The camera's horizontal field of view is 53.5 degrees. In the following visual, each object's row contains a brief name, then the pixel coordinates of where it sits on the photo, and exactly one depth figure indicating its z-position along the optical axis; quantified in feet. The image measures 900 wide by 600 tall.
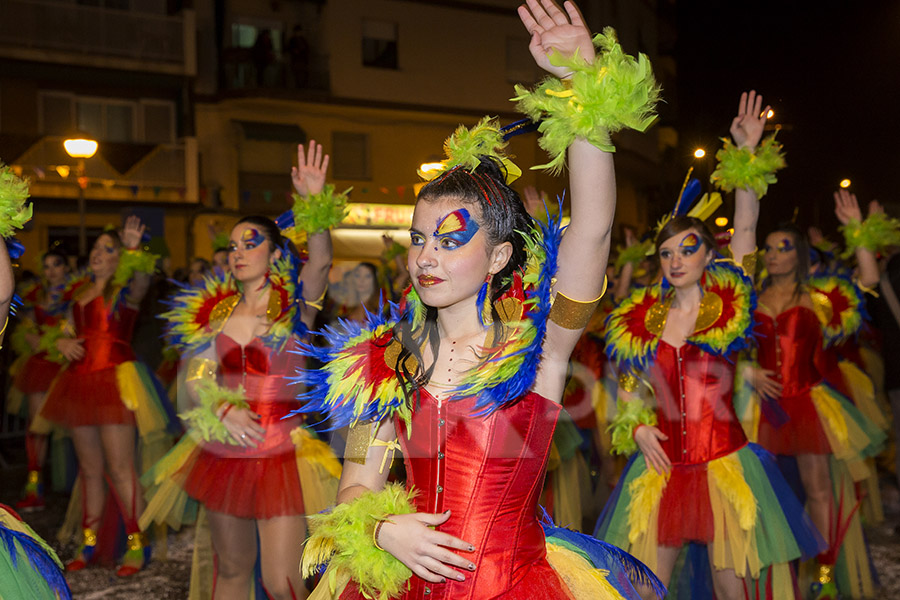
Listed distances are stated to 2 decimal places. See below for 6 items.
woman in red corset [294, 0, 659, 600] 7.18
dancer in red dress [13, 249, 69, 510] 25.58
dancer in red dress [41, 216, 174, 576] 19.49
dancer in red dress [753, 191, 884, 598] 17.11
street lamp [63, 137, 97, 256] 38.63
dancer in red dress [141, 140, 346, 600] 13.19
